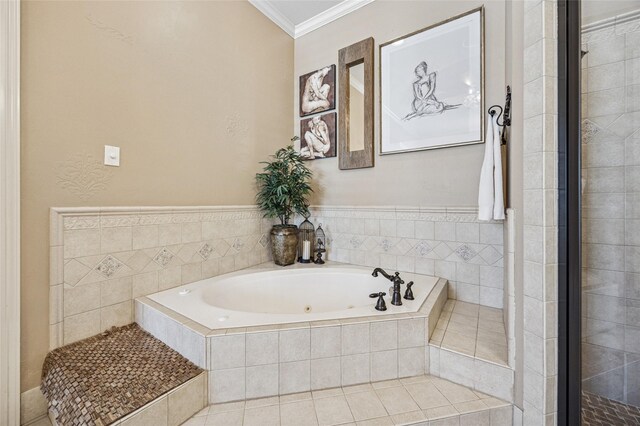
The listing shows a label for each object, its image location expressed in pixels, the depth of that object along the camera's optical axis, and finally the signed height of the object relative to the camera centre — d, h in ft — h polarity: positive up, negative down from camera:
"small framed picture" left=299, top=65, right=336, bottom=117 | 8.36 +4.01
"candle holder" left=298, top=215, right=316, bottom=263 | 8.13 -0.92
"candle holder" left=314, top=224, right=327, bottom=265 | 8.02 -1.05
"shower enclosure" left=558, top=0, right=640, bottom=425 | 3.09 +0.04
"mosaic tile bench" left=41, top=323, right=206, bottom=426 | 3.12 -2.28
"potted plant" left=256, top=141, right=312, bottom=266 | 7.59 +0.47
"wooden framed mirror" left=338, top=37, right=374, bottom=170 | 7.69 +3.25
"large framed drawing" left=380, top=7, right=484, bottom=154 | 6.18 +3.23
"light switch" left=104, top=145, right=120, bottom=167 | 4.90 +1.08
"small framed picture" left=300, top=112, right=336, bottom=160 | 8.36 +2.50
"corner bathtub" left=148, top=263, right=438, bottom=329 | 5.63 -1.84
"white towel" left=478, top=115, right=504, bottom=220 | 4.88 +0.61
